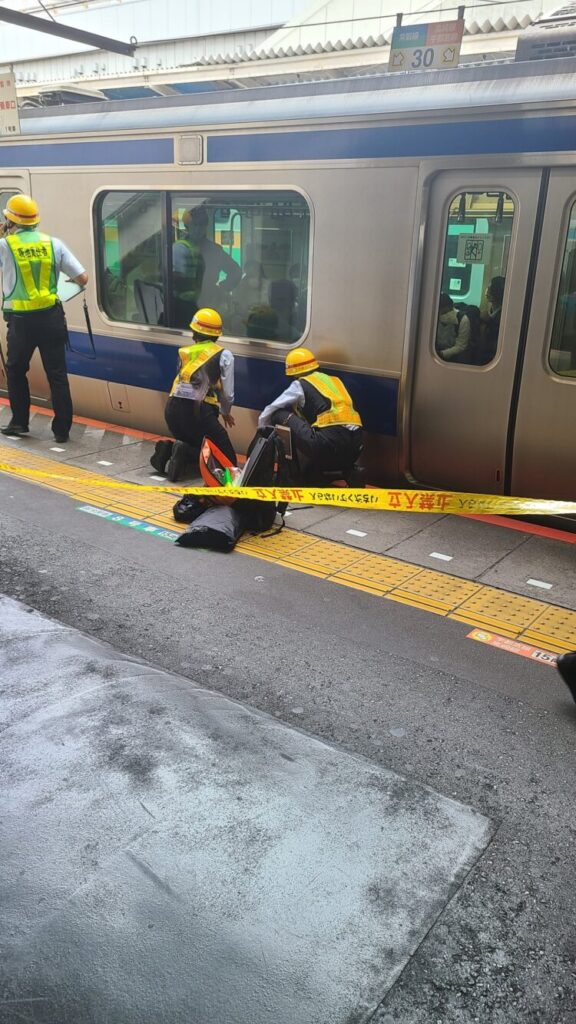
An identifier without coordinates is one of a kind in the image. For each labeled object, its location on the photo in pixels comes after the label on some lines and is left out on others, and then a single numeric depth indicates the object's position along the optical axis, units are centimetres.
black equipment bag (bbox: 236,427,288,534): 518
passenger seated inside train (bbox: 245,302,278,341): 628
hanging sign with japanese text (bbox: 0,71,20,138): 740
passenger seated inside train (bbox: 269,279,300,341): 611
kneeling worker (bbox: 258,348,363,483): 562
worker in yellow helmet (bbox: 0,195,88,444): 674
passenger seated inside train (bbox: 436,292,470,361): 523
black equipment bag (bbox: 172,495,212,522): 536
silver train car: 486
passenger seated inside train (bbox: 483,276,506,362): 504
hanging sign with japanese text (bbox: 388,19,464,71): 530
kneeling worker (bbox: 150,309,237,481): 603
